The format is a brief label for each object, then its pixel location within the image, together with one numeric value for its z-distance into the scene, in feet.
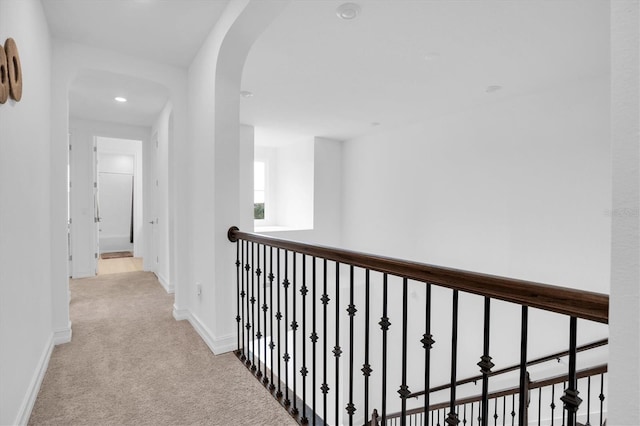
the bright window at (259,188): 24.13
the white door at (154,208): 16.60
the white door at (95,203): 17.10
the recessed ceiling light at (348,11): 7.23
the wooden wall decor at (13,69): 4.84
